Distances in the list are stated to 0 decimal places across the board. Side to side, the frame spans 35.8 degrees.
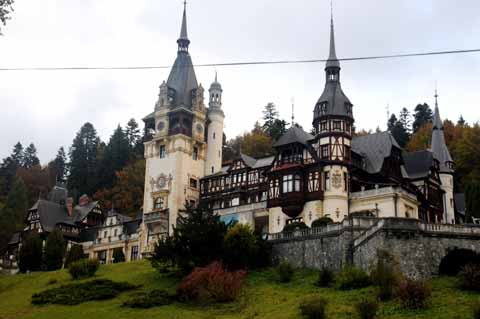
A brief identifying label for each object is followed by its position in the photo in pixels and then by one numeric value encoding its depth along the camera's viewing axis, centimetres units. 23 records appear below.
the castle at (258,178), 6519
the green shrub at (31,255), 7025
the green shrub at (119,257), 7569
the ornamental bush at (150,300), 4662
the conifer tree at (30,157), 13699
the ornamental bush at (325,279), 4616
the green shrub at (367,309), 3678
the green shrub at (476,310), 3519
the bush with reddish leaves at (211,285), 4616
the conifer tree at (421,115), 11669
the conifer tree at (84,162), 11312
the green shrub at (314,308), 3794
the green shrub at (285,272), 4900
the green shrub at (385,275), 4062
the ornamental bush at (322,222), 5366
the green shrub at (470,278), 4112
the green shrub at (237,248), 5188
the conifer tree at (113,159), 11294
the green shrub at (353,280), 4431
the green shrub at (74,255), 6838
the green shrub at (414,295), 3853
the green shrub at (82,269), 5908
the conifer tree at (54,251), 7012
